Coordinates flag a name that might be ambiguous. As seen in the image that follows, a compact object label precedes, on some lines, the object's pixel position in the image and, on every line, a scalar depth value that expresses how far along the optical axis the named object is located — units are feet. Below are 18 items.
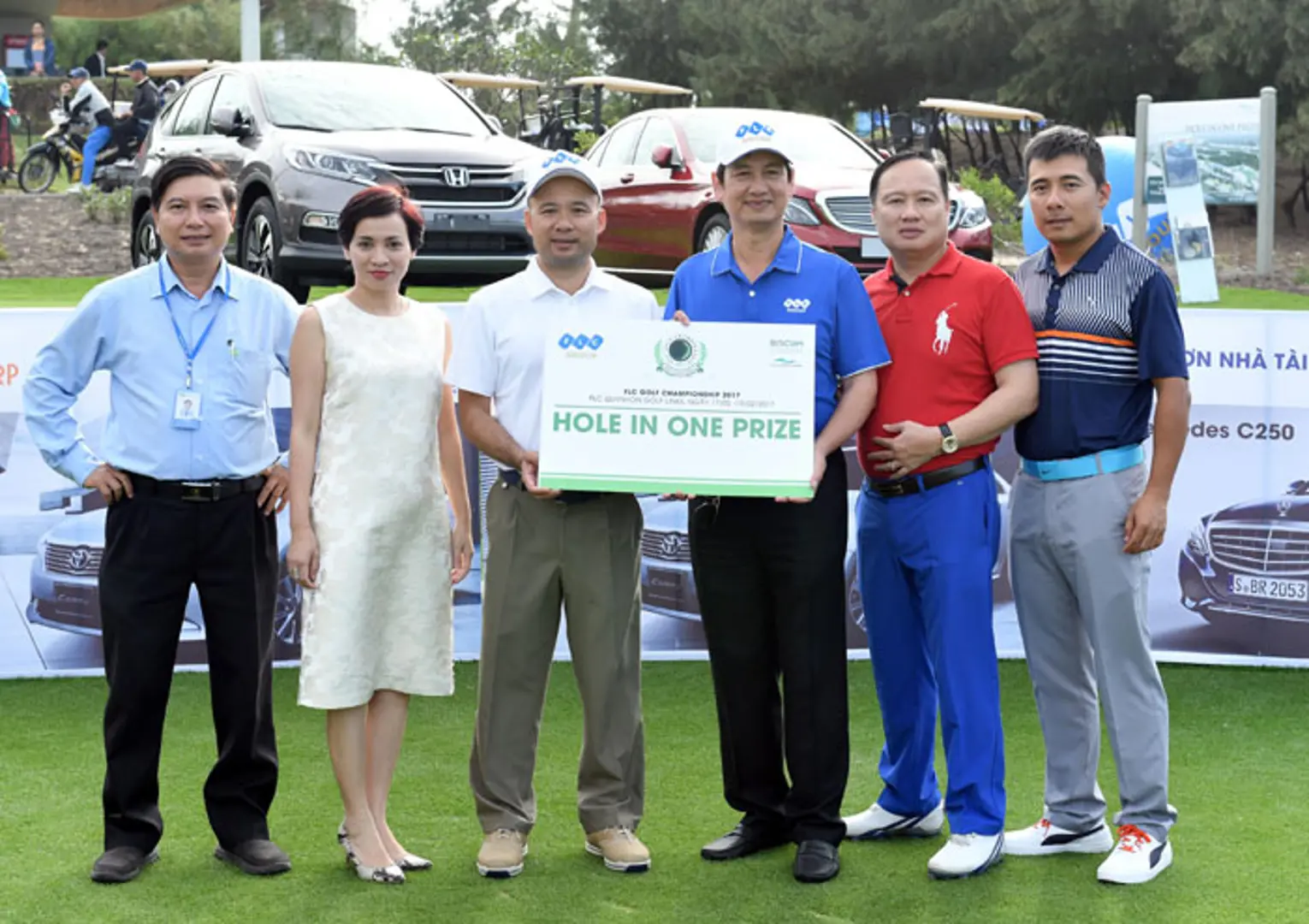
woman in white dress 14.94
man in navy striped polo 15.11
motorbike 71.00
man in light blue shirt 14.93
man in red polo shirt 15.12
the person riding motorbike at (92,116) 70.03
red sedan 41.22
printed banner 21.97
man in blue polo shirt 15.15
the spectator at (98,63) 120.47
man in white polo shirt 15.28
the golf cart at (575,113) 80.74
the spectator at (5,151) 83.92
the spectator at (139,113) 70.74
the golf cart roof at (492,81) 92.43
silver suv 33.14
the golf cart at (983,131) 87.51
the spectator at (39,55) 155.63
